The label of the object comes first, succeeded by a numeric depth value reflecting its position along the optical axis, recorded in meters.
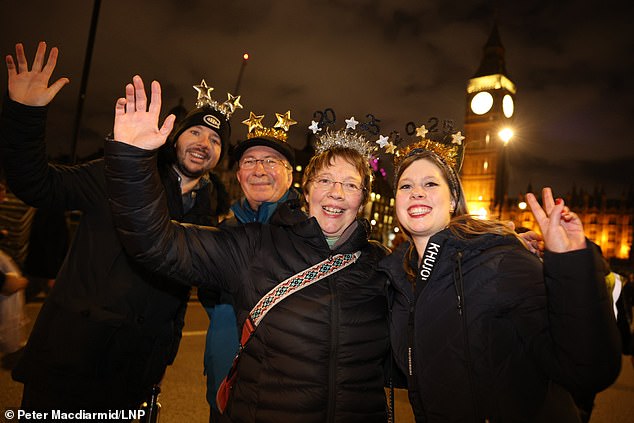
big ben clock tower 75.31
